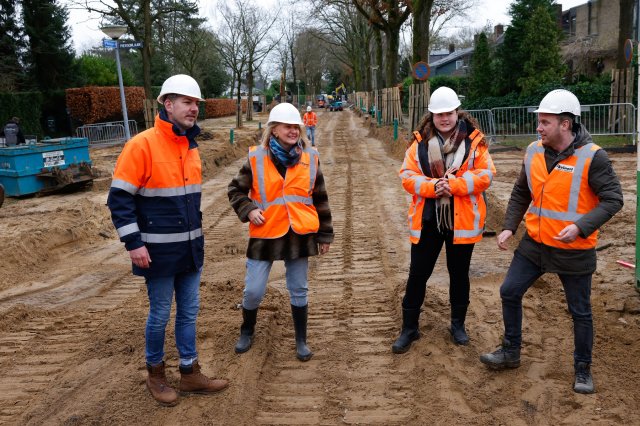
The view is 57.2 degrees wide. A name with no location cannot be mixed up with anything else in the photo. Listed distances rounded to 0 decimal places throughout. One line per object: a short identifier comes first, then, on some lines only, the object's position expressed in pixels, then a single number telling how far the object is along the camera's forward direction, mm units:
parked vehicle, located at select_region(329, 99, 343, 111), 64188
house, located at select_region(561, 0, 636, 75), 33688
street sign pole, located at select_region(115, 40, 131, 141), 15633
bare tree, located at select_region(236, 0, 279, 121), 34688
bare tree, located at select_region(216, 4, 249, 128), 34500
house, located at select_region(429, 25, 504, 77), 66250
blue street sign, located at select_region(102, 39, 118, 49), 15301
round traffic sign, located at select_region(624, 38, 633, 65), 14139
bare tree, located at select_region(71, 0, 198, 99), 19797
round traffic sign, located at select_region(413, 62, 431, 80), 18062
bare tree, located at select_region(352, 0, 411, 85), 27344
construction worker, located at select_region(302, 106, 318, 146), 23625
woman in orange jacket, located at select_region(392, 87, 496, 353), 4477
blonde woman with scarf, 4484
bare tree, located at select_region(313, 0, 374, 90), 49188
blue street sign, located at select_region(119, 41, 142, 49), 15401
